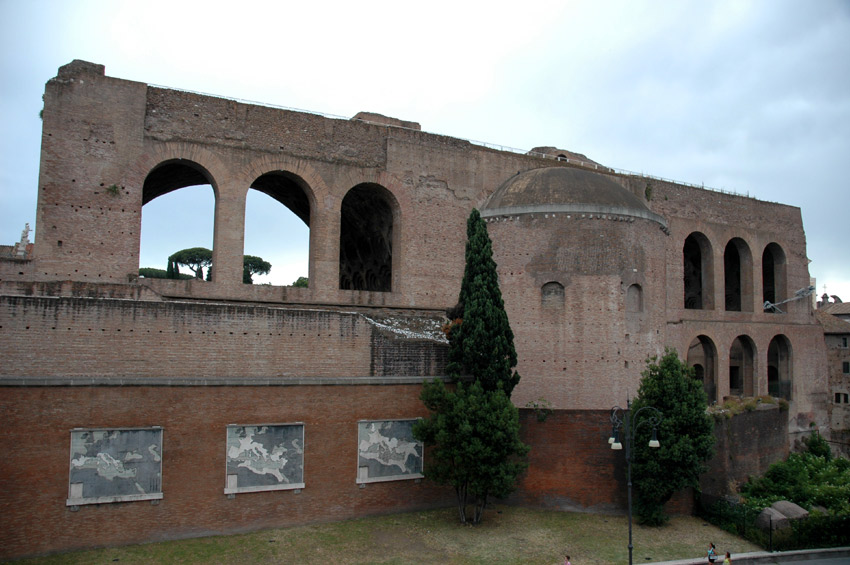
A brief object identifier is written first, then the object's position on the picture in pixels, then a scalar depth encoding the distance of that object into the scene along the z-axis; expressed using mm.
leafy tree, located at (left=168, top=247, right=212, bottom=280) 57906
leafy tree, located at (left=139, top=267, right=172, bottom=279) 54281
